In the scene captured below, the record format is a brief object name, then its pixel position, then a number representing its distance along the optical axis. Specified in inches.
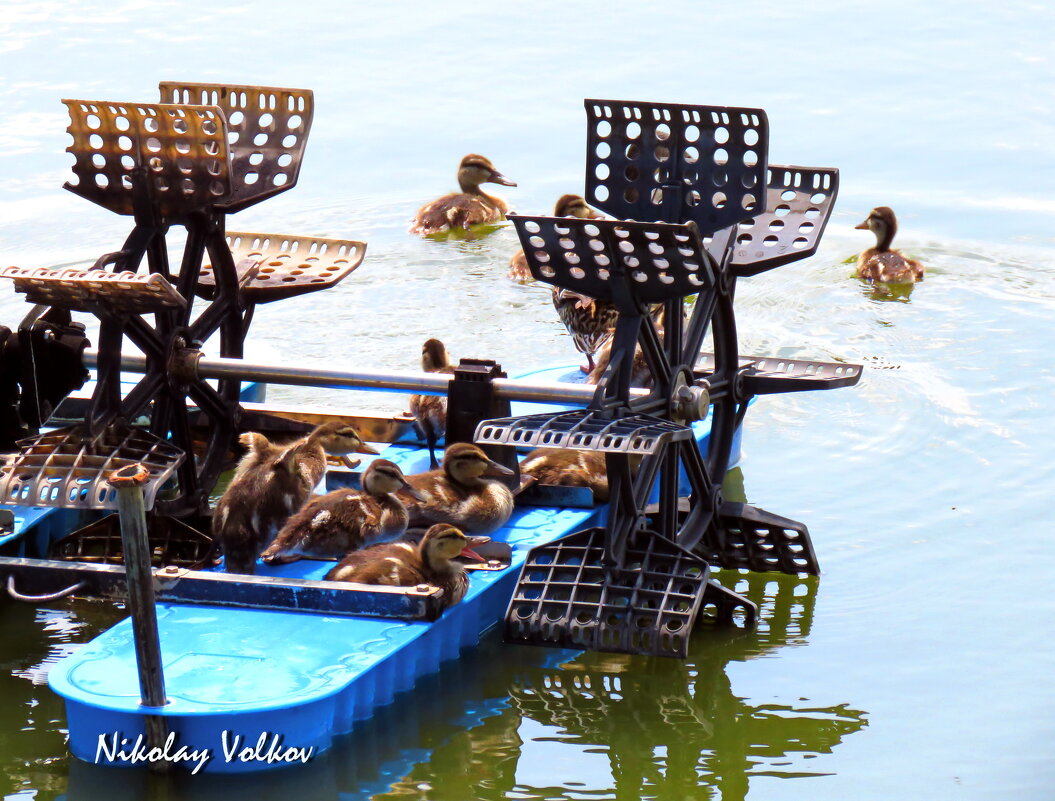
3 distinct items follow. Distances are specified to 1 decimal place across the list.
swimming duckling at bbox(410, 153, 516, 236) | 789.2
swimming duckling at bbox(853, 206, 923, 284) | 711.7
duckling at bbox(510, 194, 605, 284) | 655.8
